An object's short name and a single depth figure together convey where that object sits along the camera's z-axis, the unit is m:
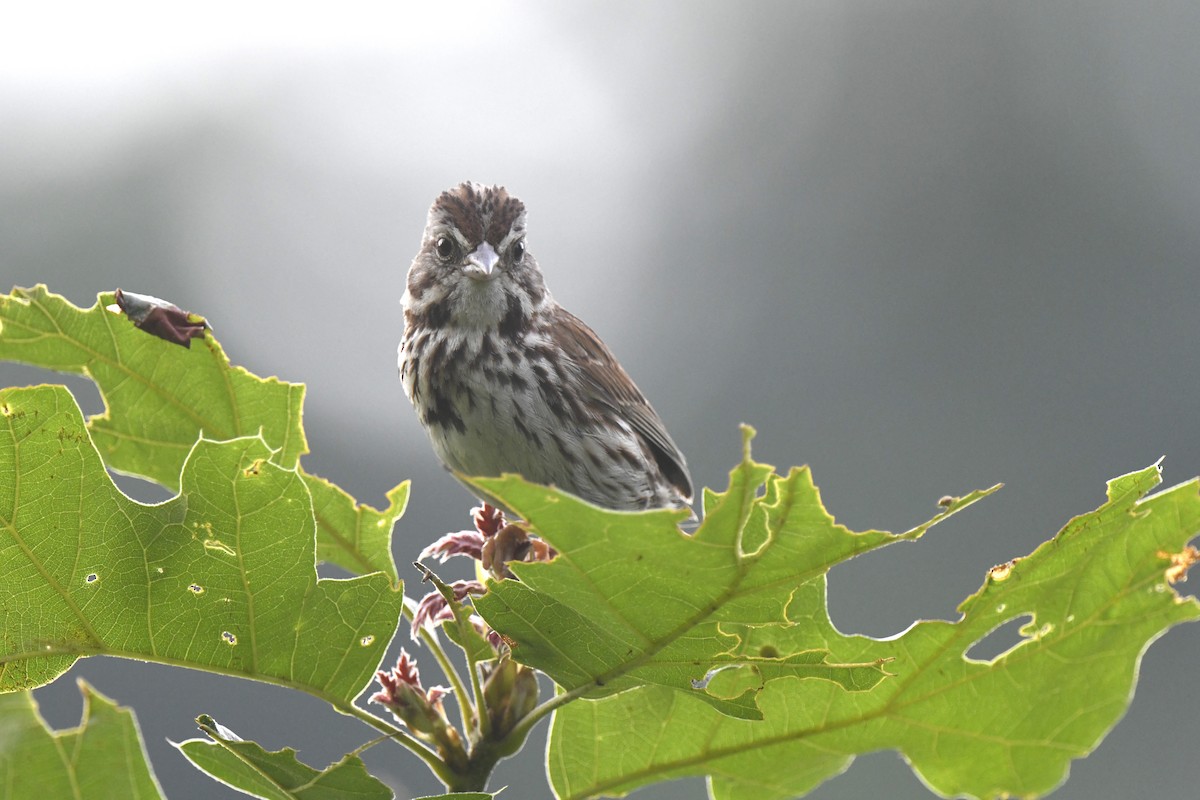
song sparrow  6.45
